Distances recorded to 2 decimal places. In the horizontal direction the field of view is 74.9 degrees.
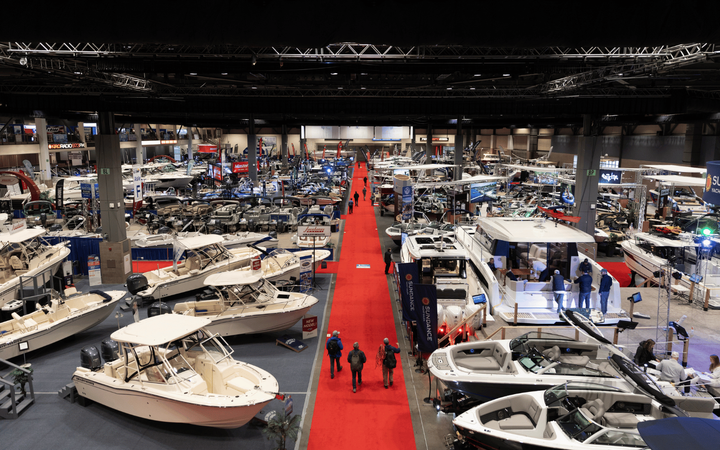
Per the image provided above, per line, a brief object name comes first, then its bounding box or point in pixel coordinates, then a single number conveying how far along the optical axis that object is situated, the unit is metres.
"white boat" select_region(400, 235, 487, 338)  10.85
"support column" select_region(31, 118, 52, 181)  36.41
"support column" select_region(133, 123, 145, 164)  49.41
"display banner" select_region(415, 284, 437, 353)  9.92
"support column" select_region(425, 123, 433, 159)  37.95
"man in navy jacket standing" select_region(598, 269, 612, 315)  11.21
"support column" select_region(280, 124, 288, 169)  45.72
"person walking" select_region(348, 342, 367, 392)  9.16
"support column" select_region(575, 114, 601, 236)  19.66
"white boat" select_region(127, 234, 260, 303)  13.62
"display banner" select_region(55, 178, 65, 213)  26.16
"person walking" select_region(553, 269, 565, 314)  11.30
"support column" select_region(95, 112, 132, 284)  16.00
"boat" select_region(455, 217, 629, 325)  11.40
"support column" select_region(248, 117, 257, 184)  34.09
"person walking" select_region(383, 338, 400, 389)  9.18
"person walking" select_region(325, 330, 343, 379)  9.64
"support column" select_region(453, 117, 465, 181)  30.67
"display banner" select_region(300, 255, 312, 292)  14.32
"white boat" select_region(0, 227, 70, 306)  13.32
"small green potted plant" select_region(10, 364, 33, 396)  8.78
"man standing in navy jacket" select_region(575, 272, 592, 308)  11.16
